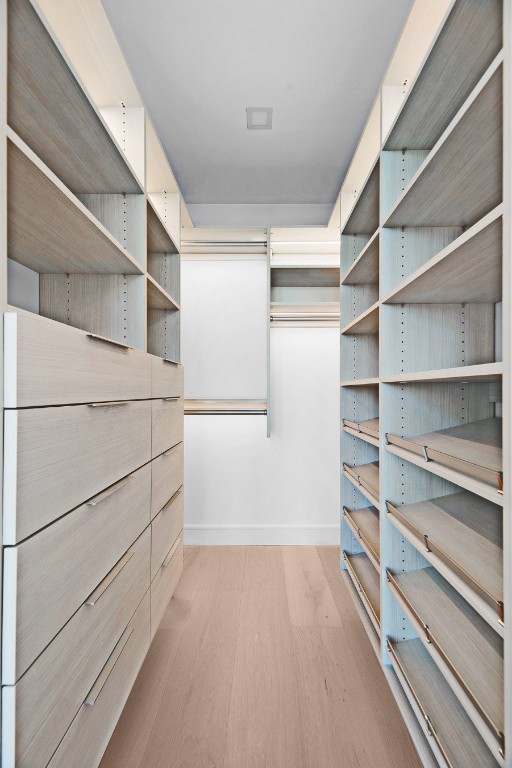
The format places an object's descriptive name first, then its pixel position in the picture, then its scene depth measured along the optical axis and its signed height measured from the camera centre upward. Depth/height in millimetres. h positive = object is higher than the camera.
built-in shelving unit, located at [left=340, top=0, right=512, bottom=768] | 934 +18
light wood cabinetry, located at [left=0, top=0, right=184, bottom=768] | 770 -69
